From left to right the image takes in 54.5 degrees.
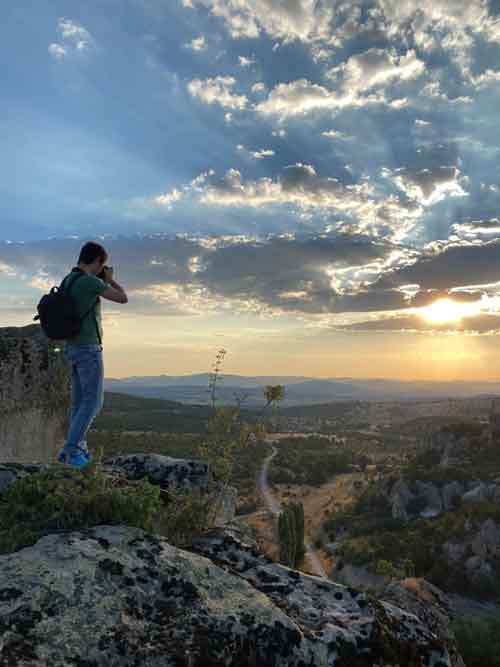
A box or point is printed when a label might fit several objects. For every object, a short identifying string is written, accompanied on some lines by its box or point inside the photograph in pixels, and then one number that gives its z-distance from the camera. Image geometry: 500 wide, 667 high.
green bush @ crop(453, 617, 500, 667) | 12.43
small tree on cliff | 5.44
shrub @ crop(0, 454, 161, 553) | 3.63
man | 5.48
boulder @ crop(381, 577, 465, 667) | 6.35
